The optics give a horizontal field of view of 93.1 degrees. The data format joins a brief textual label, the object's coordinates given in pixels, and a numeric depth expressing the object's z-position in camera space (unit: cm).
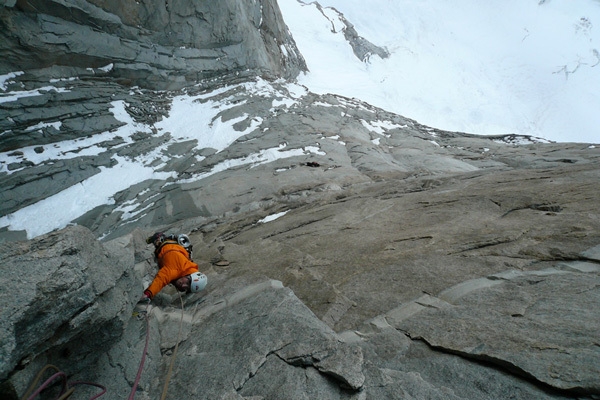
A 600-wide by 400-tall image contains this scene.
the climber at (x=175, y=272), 556
